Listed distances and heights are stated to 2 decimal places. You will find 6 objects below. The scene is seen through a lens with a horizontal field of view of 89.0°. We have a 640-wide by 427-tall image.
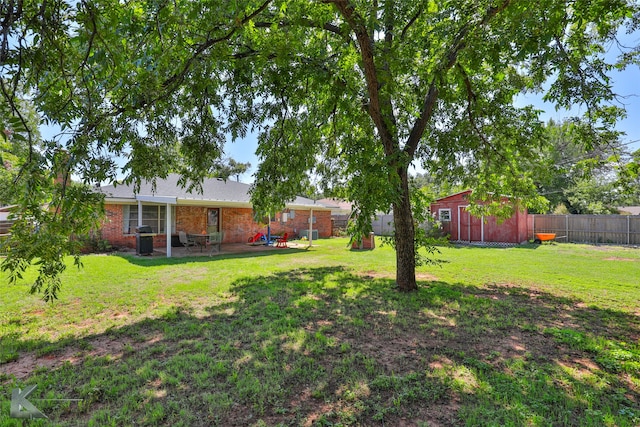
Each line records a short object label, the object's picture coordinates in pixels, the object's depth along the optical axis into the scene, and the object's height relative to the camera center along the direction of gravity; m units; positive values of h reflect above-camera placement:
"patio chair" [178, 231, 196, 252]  13.40 -0.67
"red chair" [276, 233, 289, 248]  15.85 -0.88
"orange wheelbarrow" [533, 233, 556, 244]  19.23 -0.76
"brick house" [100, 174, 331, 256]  13.30 +0.54
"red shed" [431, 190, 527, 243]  18.98 -0.06
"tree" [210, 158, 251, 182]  39.00 +7.08
